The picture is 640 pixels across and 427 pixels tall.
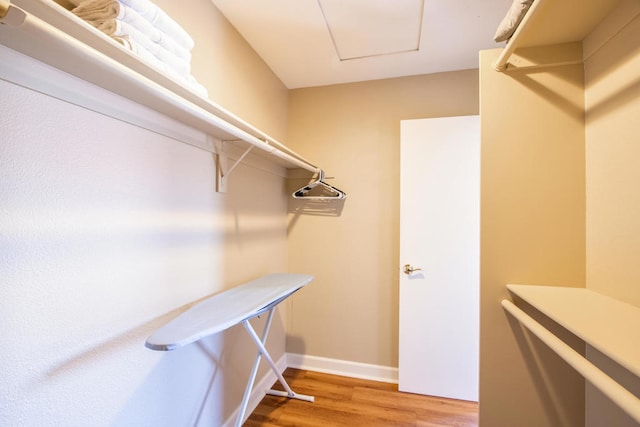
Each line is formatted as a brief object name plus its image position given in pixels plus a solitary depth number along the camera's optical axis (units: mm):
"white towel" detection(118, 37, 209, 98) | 771
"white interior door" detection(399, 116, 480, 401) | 1970
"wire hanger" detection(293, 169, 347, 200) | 2242
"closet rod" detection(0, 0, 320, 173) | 470
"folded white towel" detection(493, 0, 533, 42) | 917
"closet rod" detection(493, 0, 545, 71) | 821
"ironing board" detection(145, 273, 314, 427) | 838
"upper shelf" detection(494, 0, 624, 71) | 887
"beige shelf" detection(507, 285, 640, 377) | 585
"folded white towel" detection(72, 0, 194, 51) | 768
